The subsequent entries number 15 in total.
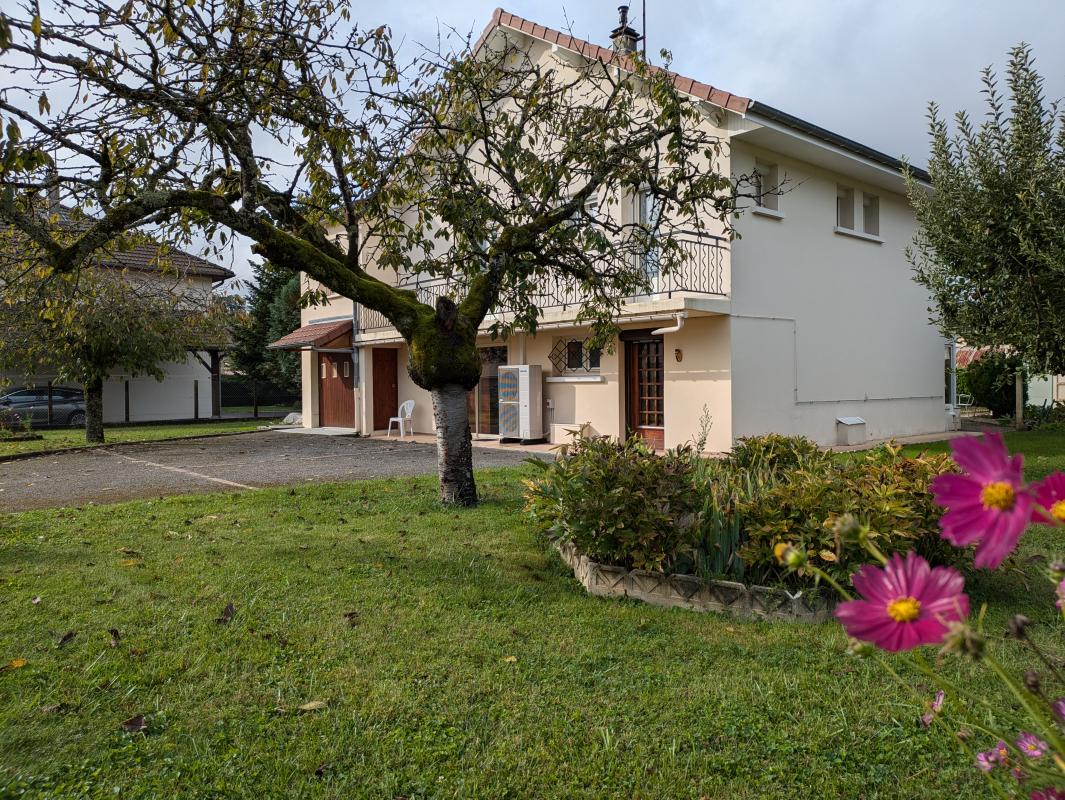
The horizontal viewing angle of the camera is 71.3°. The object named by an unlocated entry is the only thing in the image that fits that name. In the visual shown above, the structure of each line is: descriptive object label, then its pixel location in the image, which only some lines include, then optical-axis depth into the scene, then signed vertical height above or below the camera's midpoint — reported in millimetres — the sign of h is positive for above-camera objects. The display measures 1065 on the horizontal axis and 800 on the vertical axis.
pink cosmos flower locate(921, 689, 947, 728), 1431 -597
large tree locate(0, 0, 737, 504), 6316 +2397
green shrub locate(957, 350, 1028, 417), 20047 +342
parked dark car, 23172 +126
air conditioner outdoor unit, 15914 +68
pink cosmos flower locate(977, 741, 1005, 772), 1344 -658
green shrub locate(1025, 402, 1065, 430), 16219 -370
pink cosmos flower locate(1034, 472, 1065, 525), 969 -131
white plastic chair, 18925 -281
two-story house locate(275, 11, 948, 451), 12672 +1485
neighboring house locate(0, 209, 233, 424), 26016 +717
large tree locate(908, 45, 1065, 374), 6988 +1828
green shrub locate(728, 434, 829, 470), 6312 -433
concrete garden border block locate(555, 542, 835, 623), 4242 -1150
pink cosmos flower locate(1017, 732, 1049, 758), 1270 -597
